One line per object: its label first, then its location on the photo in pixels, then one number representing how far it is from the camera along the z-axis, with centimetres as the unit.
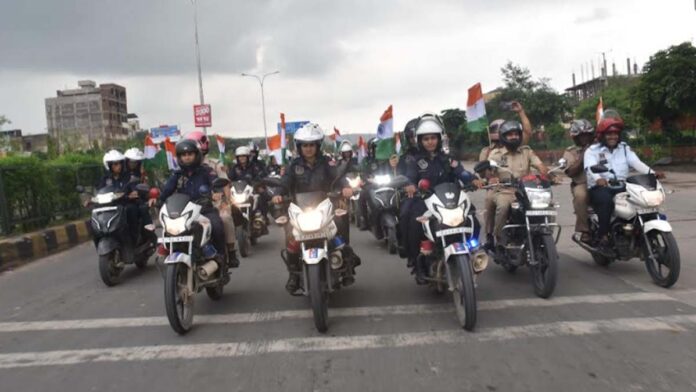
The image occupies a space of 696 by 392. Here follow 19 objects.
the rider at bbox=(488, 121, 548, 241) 607
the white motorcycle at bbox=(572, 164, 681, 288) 549
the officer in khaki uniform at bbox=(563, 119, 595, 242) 652
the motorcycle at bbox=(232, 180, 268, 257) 885
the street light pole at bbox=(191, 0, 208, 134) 2945
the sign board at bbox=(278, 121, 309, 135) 3672
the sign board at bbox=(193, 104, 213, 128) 2236
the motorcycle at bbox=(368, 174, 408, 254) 782
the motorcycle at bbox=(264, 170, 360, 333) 453
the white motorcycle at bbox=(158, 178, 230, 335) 460
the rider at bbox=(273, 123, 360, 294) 539
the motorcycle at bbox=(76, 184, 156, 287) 676
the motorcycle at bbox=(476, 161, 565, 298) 531
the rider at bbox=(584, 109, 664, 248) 616
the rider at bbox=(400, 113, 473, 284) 532
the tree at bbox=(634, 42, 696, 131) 2086
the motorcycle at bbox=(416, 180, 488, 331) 443
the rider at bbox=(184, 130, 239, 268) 578
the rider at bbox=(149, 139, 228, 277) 553
